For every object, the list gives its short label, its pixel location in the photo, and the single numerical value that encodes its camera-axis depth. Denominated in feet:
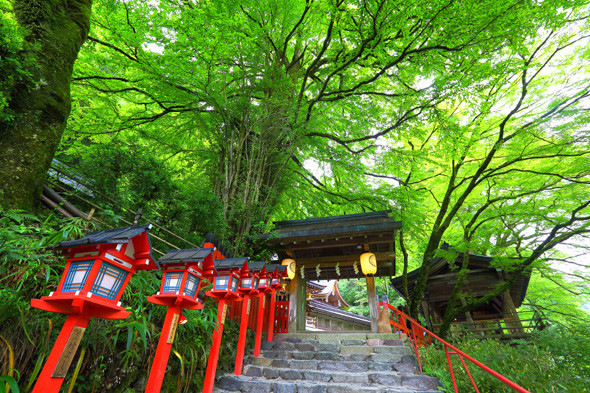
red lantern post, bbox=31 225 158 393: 6.71
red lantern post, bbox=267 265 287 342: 21.11
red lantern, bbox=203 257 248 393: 13.96
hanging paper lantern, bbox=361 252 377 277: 28.11
